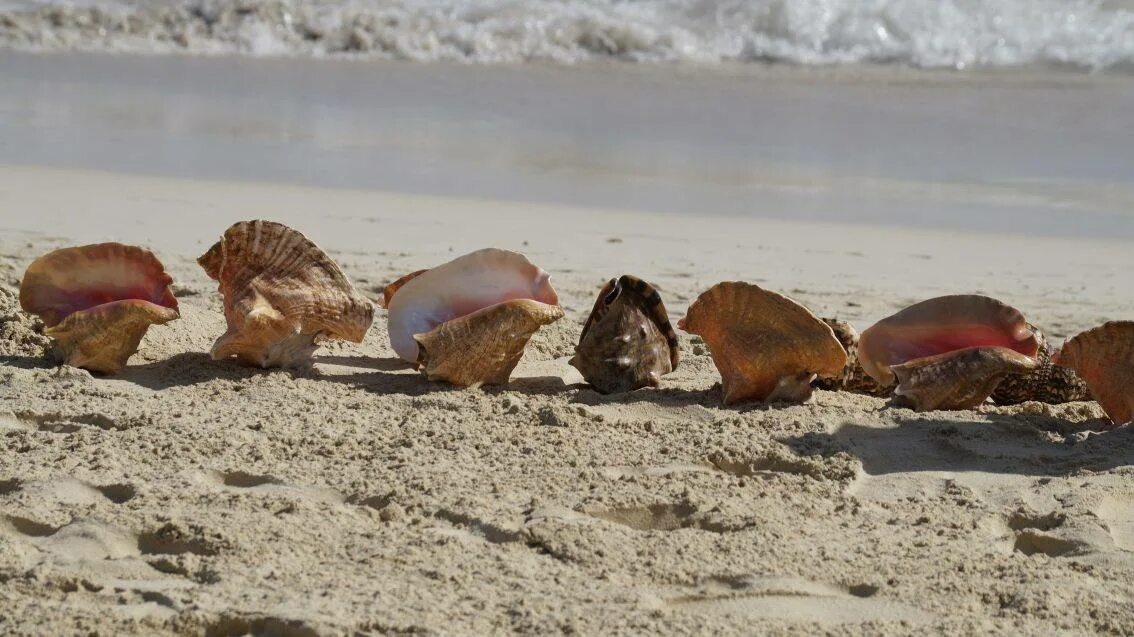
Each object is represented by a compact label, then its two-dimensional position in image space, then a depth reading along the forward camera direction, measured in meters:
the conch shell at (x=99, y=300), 6.78
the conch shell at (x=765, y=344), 6.74
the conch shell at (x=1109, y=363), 6.70
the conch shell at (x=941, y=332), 7.05
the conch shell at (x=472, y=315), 6.82
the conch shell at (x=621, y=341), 6.98
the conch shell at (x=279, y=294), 6.87
